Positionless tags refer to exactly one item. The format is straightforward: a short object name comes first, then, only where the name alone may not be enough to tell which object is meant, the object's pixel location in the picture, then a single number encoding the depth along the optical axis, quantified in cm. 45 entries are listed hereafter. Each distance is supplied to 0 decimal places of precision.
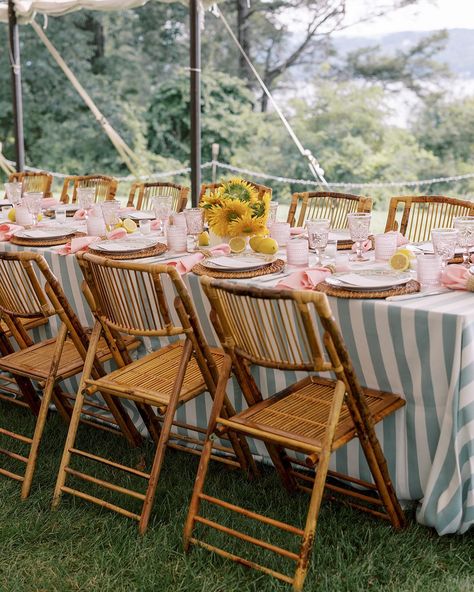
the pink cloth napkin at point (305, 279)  265
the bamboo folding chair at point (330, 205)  431
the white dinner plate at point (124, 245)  327
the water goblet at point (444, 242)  269
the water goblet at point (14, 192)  455
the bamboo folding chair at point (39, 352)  282
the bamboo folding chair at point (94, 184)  557
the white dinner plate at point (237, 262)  288
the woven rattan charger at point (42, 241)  358
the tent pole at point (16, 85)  800
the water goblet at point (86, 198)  427
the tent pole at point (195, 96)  578
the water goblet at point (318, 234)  288
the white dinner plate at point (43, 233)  363
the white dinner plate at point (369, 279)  252
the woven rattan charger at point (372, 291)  248
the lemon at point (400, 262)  277
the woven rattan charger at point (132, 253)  325
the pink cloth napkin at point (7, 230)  376
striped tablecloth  230
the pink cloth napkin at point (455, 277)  253
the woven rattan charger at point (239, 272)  284
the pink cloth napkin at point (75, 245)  337
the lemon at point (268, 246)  314
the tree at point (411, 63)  1622
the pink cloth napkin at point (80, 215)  433
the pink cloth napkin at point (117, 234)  362
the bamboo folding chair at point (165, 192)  474
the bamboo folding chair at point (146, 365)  253
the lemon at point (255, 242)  317
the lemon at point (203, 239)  333
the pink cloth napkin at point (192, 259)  295
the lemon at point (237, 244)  314
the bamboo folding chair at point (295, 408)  214
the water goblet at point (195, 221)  342
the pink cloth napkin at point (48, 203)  514
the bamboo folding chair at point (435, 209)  375
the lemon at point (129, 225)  376
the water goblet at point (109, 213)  373
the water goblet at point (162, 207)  358
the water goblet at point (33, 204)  415
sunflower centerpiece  319
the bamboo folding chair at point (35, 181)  604
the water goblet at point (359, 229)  299
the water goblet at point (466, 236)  279
